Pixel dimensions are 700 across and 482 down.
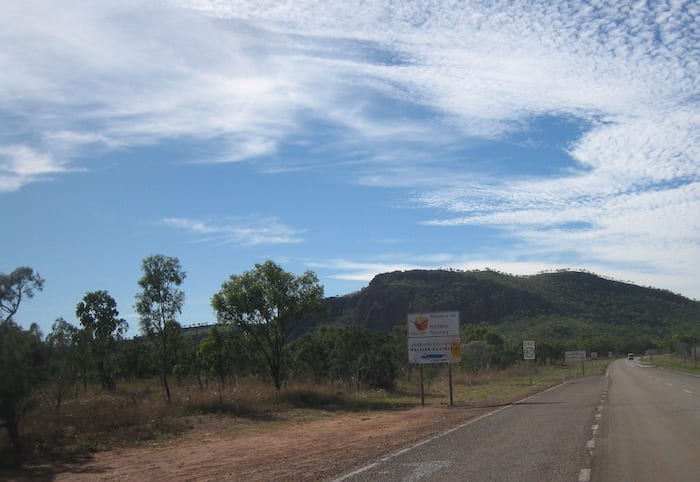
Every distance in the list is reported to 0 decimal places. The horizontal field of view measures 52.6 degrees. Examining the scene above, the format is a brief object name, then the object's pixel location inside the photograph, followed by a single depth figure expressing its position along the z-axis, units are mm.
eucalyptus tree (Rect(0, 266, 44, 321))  25578
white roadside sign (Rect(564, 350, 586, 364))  71412
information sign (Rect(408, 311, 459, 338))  34500
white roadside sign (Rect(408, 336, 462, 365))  34281
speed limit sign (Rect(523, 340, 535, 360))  51781
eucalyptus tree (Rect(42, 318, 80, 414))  18938
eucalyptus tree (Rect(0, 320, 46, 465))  16281
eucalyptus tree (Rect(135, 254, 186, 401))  34406
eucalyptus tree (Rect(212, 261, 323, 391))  36969
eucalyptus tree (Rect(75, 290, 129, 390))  41469
